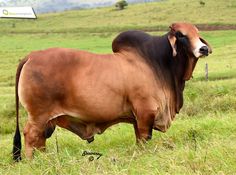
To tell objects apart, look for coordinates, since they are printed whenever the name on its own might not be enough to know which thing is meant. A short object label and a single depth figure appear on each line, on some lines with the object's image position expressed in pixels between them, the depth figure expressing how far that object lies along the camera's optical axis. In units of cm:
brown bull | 670
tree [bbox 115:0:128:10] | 7053
